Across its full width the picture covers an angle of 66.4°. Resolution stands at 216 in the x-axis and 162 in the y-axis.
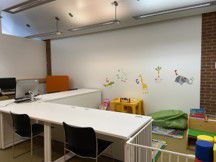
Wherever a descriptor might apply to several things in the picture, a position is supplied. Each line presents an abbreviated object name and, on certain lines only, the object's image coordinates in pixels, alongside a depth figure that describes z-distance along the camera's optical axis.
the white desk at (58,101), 2.84
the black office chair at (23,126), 2.31
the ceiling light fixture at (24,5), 3.25
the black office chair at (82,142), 1.77
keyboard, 3.15
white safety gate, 1.50
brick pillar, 3.64
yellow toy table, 4.19
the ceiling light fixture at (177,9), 2.99
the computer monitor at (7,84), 4.98
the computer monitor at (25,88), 3.11
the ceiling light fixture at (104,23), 3.43
